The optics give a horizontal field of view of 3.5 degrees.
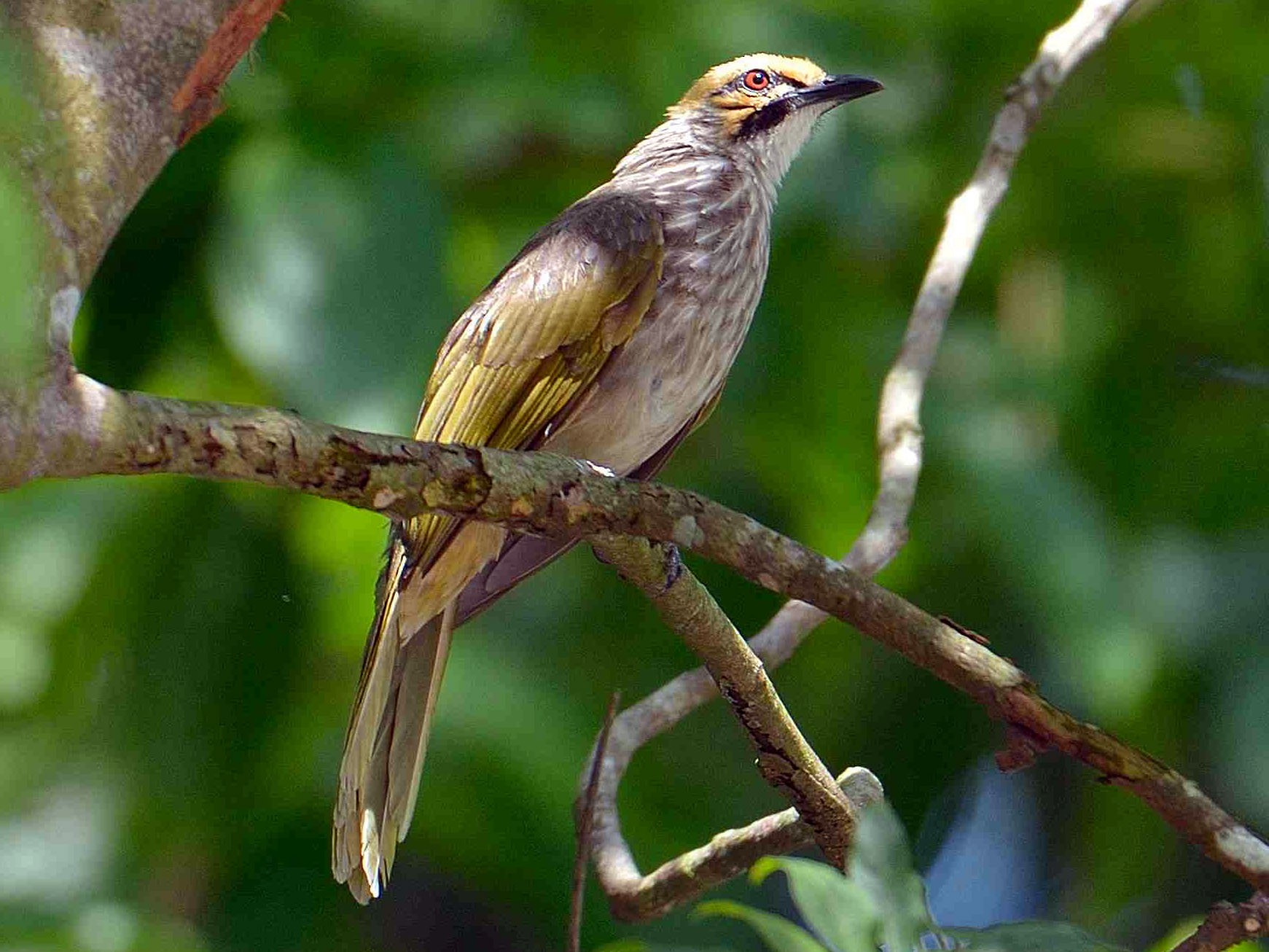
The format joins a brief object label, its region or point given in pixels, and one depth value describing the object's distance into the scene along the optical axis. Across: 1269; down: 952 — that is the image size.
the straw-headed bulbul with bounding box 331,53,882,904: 5.39
